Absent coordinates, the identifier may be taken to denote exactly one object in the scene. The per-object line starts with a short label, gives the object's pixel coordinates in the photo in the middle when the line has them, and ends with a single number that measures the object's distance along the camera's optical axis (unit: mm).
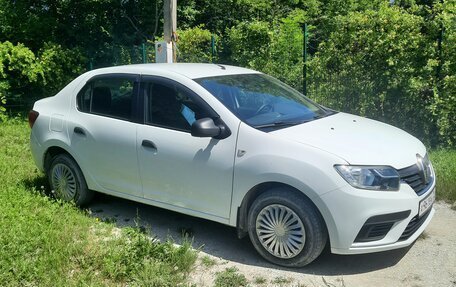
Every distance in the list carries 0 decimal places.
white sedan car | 3828
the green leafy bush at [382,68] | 7789
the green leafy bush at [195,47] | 10938
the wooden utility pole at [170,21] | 10180
